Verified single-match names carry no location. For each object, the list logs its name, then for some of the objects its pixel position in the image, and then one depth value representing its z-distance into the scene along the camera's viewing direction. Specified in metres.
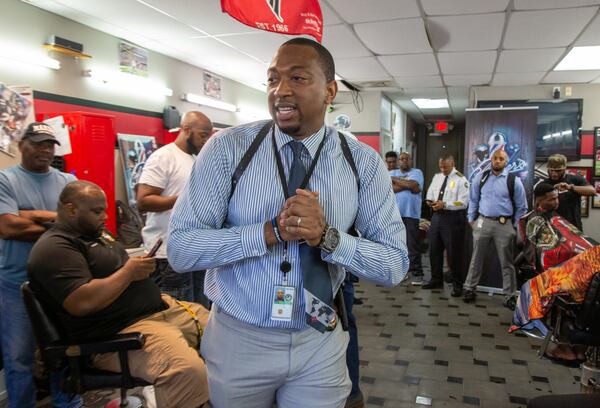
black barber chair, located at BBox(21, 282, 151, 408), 1.97
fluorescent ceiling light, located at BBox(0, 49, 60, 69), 3.35
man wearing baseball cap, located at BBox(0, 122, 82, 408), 2.50
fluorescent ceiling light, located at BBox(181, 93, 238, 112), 5.54
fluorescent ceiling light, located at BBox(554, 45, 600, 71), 5.12
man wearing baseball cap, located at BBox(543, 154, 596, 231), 4.91
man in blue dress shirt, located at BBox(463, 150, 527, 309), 4.81
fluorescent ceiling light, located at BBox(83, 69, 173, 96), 4.17
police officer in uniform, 5.27
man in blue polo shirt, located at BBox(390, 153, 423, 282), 5.72
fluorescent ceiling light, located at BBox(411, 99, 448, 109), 9.76
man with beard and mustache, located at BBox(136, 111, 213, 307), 2.98
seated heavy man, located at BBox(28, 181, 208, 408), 2.00
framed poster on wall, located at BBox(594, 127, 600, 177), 6.88
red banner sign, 2.57
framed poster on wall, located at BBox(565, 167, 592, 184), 6.96
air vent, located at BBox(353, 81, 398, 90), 7.33
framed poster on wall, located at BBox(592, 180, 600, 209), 6.87
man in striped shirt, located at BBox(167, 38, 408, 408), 1.13
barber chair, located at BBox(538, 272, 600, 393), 2.02
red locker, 3.46
